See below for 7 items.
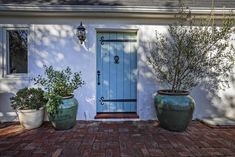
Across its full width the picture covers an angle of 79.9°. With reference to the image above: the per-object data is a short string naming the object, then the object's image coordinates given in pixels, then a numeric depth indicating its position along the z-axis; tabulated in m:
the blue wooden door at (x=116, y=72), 3.65
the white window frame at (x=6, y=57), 3.44
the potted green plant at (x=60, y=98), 2.97
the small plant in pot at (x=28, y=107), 3.07
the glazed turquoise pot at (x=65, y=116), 2.99
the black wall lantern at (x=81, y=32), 3.37
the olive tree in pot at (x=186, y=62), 3.03
